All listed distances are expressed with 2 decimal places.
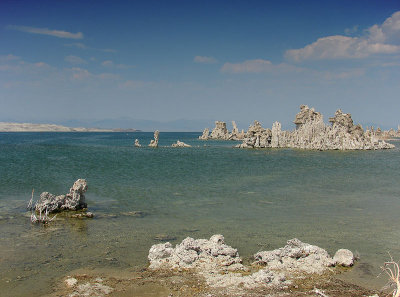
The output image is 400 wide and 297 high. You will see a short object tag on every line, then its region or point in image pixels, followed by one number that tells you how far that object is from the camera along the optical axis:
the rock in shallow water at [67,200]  19.89
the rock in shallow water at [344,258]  12.38
